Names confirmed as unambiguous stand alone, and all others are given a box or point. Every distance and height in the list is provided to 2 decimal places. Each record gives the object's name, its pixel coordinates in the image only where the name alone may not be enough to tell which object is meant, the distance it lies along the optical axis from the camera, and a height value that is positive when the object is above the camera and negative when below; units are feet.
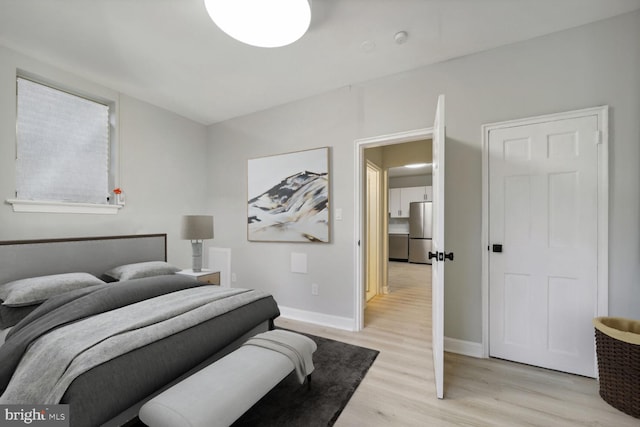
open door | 5.74 -0.99
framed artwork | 10.21 +0.67
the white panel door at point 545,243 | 6.54 -0.75
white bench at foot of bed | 3.57 -2.72
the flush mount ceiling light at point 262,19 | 5.24 +4.09
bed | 3.65 -2.14
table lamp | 9.85 -0.68
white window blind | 7.92 +2.17
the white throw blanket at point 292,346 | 5.36 -2.81
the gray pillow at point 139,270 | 8.21 -1.89
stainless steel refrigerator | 23.66 -1.58
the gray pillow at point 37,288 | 6.04 -1.84
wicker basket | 5.16 -3.06
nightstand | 9.73 -2.41
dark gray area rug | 5.14 -4.06
